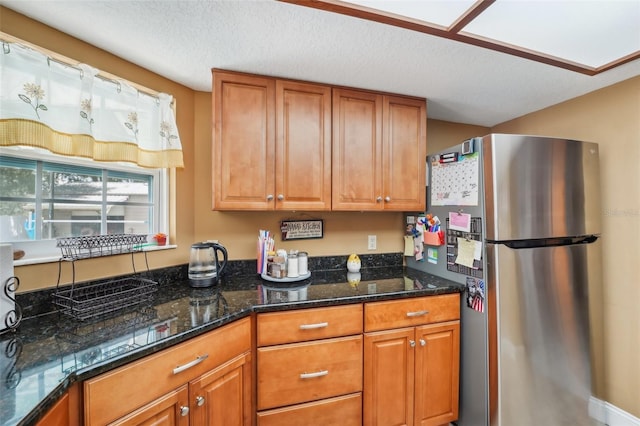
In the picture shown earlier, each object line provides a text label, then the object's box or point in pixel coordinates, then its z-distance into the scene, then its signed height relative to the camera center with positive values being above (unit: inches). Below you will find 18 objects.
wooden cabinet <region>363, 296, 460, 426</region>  57.6 -34.9
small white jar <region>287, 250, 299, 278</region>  67.1 -12.3
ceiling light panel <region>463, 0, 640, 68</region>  43.6 +34.1
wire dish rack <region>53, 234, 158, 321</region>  45.8 -13.5
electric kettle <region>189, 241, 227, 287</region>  61.6 -10.9
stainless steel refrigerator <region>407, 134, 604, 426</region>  56.2 -13.0
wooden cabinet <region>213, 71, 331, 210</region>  61.8 +18.0
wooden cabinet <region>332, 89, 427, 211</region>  69.8 +17.9
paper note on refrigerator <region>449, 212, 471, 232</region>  61.5 -1.1
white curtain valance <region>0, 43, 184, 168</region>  40.7 +19.4
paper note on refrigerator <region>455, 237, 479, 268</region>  60.3 -8.2
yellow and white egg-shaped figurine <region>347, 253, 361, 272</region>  77.8 -13.6
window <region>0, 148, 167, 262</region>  45.9 +4.4
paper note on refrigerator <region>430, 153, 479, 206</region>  60.4 +8.6
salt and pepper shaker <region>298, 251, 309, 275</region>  68.9 -11.8
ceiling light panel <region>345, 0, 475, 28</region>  42.1 +33.8
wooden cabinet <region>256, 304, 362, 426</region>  51.9 -30.0
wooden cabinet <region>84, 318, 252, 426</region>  33.2 -24.2
